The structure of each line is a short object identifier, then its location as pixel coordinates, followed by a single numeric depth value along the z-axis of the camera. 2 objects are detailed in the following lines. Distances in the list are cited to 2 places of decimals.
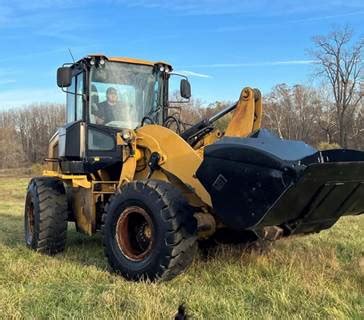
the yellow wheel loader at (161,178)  5.04
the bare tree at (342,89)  55.72
